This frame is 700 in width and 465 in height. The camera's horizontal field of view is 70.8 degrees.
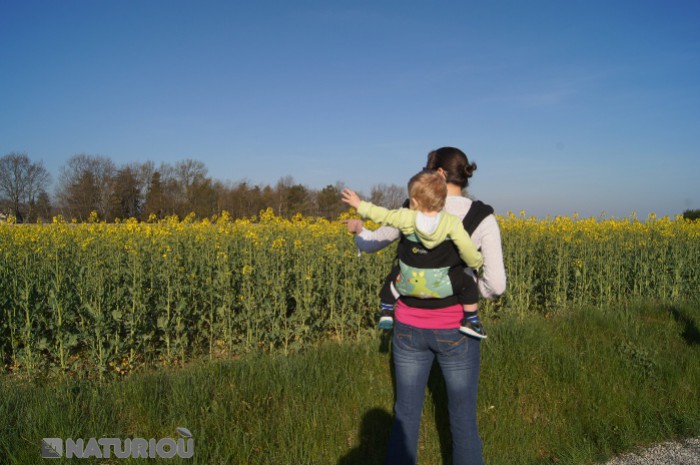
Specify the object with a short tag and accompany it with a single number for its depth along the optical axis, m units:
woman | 2.88
